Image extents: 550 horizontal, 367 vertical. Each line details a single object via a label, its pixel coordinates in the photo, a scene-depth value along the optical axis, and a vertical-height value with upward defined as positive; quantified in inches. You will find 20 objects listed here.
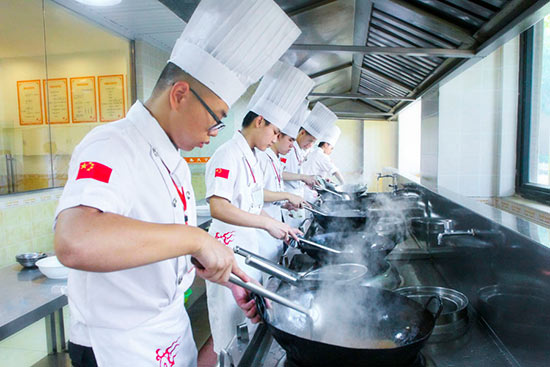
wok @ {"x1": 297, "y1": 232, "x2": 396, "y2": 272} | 62.2 -15.1
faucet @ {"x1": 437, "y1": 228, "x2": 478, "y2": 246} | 56.0 -10.5
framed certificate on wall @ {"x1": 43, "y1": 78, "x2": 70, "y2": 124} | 109.7 +22.1
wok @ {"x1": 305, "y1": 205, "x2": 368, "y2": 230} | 82.2 -12.2
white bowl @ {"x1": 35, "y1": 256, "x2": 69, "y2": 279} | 68.2 -18.8
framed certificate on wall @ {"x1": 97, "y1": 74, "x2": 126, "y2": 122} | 132.0 +27.0
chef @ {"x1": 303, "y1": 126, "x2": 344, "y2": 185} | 205.0 +3.1
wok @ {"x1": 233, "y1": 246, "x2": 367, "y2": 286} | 42.3 -15.5
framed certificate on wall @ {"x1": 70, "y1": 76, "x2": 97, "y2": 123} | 121.6 +24.6
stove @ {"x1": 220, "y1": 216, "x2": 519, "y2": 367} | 36.5 -20.2
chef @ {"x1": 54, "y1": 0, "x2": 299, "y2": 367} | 27.8 -3.5
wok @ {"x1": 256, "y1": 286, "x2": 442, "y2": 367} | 33.5 -17.6
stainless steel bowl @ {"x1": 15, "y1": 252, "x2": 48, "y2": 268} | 76.7 -18.7
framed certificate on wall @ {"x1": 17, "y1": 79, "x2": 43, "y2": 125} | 100.1 +19.7
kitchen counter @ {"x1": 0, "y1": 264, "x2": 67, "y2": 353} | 52.9 -21.1
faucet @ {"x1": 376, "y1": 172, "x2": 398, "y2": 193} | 179.0 -5.3
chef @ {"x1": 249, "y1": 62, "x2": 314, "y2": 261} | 85.4 +15.9
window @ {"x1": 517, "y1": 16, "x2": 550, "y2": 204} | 111.7 +16.6
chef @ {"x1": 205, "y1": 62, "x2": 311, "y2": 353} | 69.5 -2.7
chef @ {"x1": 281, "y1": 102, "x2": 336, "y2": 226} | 174.9 +17.9
